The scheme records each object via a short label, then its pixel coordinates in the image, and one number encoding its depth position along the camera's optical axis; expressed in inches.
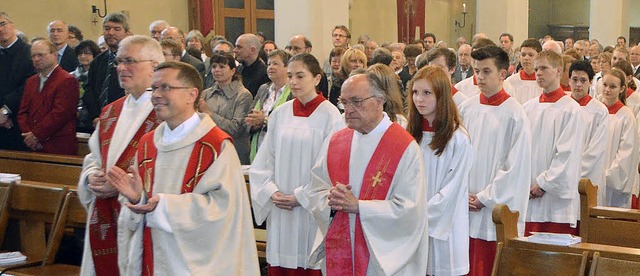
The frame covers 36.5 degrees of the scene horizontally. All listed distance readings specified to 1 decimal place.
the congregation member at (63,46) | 383.9
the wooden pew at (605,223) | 219.3
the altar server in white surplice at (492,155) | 235.1
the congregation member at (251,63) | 343.9
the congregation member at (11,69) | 332.5
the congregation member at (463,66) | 429.7
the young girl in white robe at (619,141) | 330.3
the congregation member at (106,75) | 293.9
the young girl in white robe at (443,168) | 198.5
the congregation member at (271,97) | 281.7
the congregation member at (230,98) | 301.9
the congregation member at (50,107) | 299.6
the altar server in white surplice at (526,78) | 364.2
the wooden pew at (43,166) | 275.7
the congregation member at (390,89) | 181.6
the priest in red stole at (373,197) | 174.7
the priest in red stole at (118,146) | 189.6
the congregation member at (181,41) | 374.0
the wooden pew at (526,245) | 179.3
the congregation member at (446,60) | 283.7
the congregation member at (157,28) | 425.1
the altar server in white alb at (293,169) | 236.7
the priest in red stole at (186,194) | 166.7
